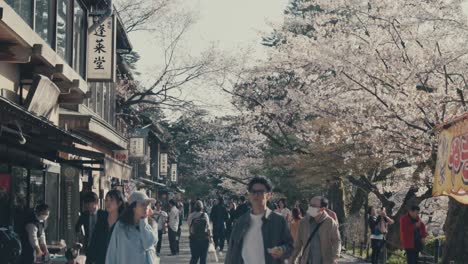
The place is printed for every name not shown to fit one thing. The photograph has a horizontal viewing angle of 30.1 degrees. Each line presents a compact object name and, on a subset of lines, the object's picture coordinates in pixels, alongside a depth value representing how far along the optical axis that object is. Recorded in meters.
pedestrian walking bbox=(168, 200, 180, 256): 25.94
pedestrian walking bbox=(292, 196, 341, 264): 11.38
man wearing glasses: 8.70
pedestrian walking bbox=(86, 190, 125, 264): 10.27
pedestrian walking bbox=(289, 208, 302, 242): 17.72
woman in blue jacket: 8.54
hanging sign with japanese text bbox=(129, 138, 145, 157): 38.83
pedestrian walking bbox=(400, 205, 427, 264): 17.27
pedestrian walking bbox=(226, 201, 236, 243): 27.25
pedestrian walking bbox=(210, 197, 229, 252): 25.48
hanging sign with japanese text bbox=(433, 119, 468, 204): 11.10
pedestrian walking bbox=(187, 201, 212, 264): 18.00
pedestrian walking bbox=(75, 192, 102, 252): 13.01
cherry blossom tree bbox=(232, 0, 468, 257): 19.86
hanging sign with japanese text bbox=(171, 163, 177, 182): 73.03
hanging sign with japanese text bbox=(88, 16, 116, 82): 20.70
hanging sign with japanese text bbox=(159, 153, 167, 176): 66.62
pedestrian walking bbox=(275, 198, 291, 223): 22.84
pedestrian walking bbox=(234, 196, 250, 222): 24.23
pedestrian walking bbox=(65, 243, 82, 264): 12.16
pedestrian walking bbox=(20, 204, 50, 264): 13.15
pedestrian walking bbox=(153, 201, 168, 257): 25.42
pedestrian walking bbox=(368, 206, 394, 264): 21.30
